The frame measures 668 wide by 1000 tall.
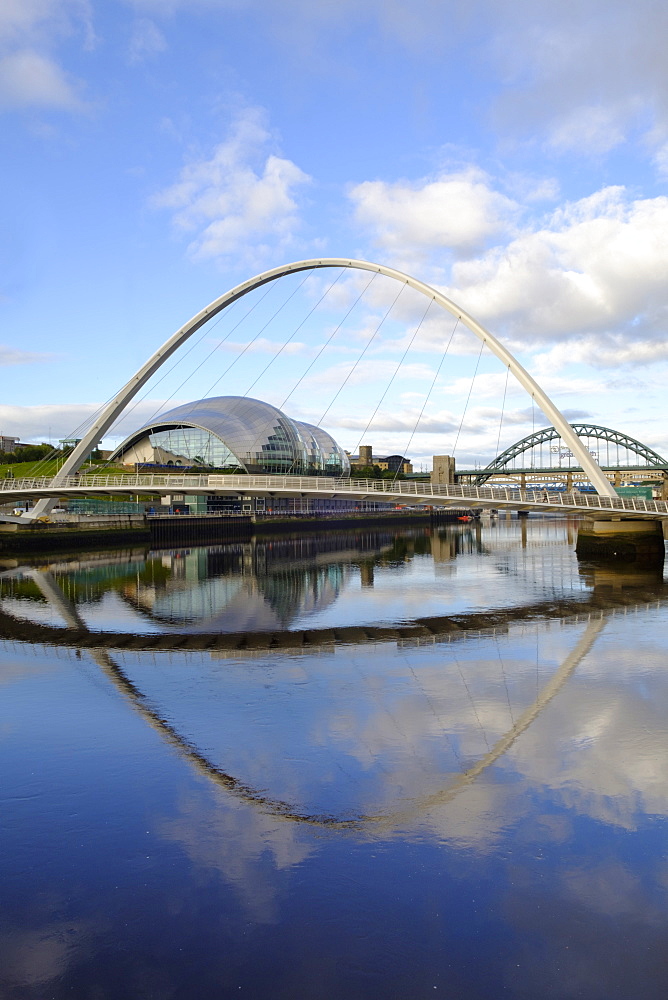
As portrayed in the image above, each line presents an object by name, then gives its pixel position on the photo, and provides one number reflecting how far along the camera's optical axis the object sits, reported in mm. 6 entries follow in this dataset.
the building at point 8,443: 168375
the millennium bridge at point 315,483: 35719
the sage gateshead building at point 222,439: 104500
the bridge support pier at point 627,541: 40969
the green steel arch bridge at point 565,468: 131750
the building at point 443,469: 127688
